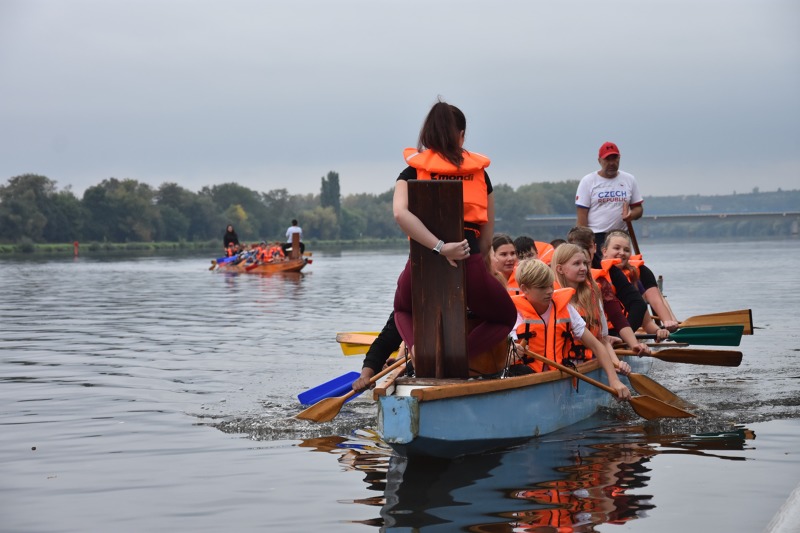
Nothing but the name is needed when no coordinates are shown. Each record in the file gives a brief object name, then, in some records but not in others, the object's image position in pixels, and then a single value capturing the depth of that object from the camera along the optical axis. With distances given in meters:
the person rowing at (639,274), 10.56
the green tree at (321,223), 151.50
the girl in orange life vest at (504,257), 9.70
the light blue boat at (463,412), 6.32
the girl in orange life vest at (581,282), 8.74
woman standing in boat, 6.62
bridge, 121.93
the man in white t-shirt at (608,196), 11.98
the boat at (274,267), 42.19
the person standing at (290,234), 42.69
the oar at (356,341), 10.77
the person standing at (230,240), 49.47
